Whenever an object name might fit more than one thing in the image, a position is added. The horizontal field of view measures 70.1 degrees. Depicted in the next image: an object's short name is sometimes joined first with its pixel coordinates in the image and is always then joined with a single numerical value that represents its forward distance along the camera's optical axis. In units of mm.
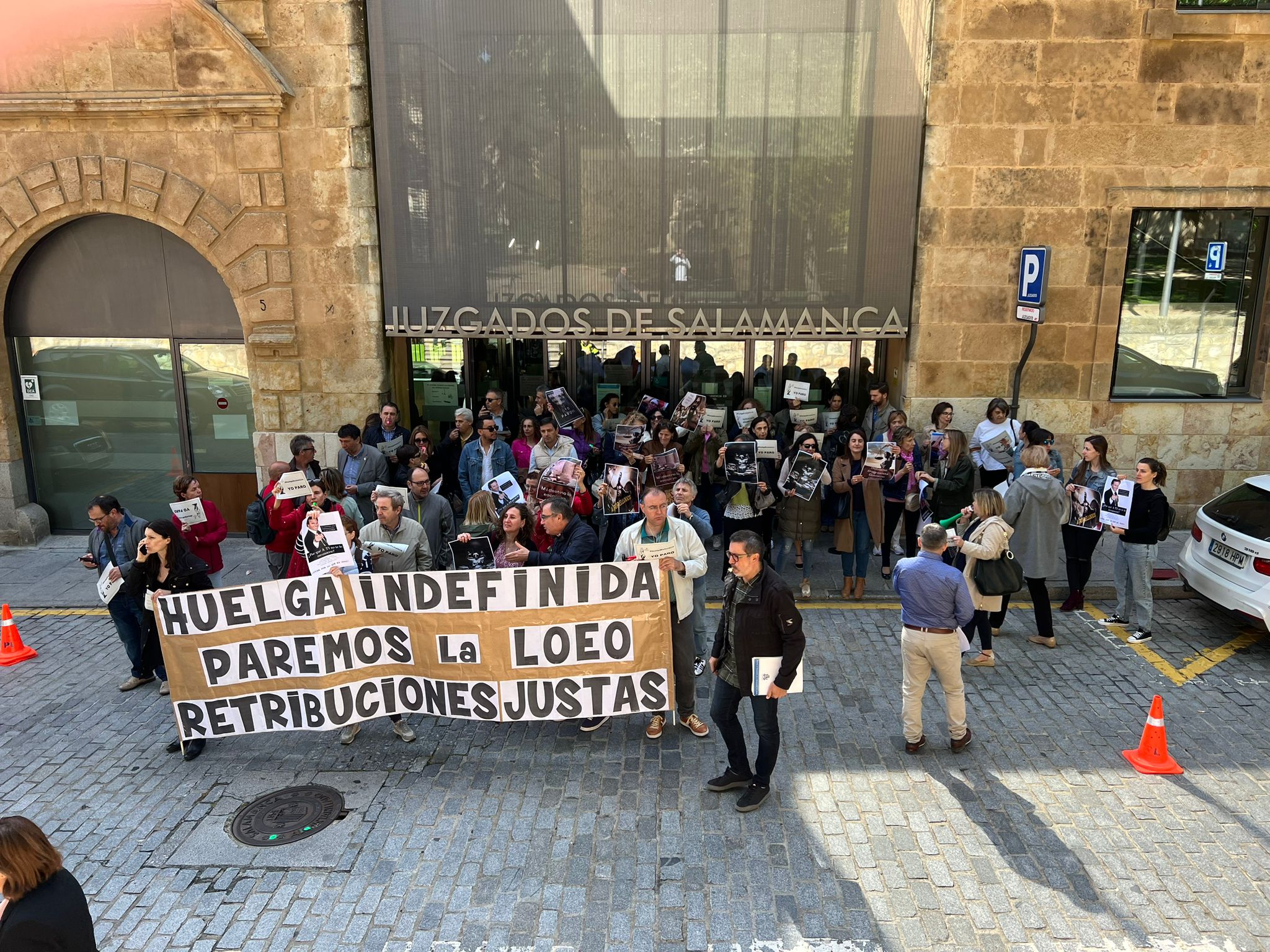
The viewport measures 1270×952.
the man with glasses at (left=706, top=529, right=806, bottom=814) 5910
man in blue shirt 6582
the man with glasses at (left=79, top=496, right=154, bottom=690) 7895
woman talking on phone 7168
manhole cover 6074
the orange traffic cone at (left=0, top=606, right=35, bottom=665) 8766
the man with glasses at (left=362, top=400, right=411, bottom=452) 11164
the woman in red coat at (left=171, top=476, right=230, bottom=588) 8422
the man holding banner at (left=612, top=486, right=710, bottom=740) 6840
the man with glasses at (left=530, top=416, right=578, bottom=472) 10477
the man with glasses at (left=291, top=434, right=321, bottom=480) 9281
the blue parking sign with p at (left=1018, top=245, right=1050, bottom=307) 11133
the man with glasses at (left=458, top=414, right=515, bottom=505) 10391
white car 8398
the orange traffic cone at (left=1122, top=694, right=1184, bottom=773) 6641
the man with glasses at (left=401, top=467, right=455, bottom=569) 8414
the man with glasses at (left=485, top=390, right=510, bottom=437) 11352
